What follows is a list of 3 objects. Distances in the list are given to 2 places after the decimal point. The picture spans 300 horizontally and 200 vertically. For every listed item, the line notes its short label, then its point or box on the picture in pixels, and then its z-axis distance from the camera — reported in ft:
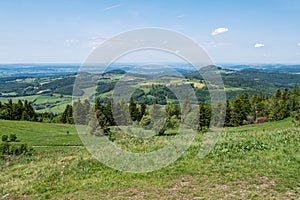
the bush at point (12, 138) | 146.78
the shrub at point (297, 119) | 166.90
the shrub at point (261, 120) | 228.96
